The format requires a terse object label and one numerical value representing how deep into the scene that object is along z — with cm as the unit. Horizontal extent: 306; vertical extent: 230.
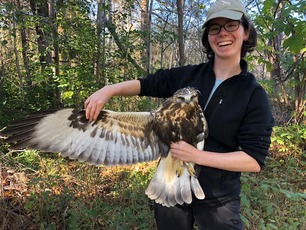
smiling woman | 166
